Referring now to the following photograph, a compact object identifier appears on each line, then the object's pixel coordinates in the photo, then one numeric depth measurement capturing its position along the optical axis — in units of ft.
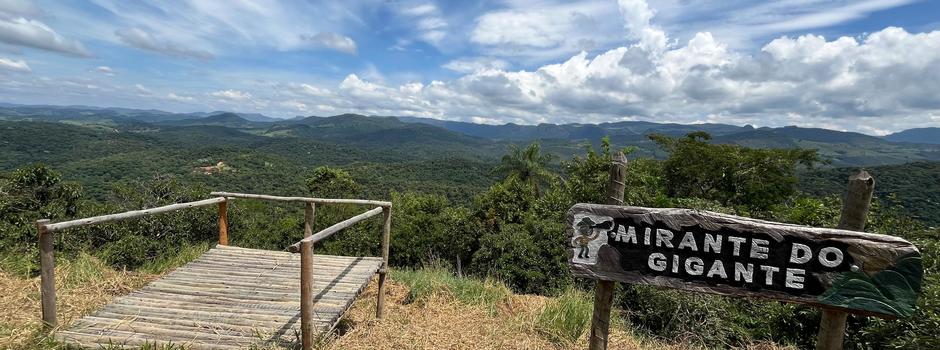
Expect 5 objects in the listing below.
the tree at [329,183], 75.20
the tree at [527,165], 103.30
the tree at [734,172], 67.46
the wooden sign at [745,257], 7.79
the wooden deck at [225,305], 11.31
